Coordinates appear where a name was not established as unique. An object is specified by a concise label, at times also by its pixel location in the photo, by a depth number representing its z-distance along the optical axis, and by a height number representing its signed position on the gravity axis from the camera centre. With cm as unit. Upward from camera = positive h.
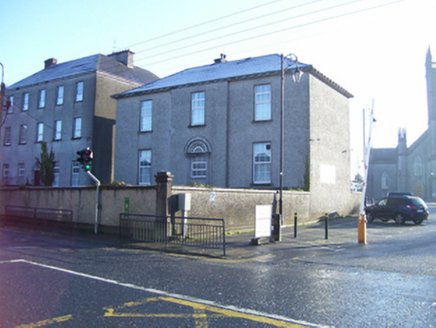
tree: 3422 +211
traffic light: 1566 +136
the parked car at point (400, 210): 2241 -76
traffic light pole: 1653 -51
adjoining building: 3462 +726
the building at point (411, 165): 6975 +631
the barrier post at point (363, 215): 1402 -70
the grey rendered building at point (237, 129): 2412 +458
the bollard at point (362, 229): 1401 -119
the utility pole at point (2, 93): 2274 +601
